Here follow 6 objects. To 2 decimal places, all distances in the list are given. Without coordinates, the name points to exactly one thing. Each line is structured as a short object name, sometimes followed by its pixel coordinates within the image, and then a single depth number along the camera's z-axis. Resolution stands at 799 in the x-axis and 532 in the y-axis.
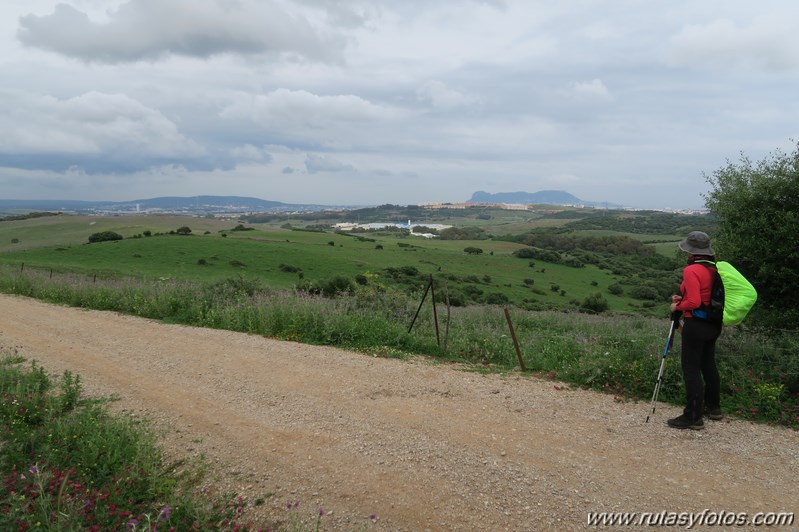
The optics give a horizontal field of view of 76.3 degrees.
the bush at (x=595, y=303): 47.11
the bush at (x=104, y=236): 66.31
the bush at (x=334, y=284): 28.15
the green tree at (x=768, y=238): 9.44
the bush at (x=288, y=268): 51.84
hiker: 5.89
